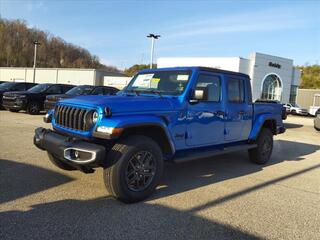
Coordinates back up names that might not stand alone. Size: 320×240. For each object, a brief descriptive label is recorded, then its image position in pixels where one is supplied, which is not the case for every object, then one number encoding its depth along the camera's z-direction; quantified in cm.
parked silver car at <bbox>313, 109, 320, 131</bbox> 1355
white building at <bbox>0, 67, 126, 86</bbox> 3517
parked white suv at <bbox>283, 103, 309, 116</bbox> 2953
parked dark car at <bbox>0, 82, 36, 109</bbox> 1478
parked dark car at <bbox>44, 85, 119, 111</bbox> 1169
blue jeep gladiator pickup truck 353
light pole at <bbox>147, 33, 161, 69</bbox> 2586
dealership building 3103
